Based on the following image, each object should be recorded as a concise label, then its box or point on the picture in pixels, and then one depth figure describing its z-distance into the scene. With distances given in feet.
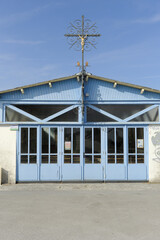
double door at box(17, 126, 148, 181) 28.12
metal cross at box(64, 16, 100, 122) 30.06
